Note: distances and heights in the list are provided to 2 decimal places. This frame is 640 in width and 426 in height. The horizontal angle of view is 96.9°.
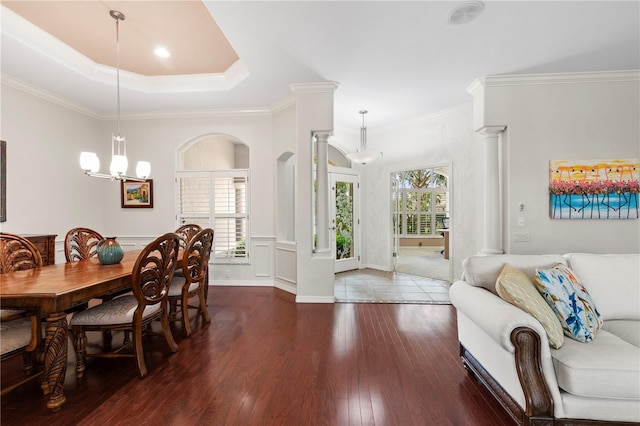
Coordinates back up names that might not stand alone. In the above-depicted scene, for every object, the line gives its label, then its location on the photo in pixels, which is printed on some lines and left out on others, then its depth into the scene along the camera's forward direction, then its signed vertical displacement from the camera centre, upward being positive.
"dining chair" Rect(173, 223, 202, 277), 3.89 -0.22
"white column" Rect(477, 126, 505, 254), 3.71 +0.23
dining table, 1.72 -0.51
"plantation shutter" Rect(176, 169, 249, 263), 4.88 +0.15
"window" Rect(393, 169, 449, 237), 10.48 +0.36
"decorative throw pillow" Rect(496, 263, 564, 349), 1.61 -0.53
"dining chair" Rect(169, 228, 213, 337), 2.83 -0.65
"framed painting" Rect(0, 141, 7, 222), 3.51 +0.44
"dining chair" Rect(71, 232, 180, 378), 2.14 -0.74
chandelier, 2.67 +0.53
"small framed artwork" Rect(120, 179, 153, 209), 4.93 +0.38
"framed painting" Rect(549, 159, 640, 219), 3.42 +0.29
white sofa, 1.44 -0.81
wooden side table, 3.44 -0.36
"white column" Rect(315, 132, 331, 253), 4.04 +0.28
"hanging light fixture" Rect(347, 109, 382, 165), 5.07 +1.06
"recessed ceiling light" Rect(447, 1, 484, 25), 2.33 +1.72
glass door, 5.84 -0.12
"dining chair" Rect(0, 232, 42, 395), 1.75 -0.71
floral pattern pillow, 1.71 -0.57
